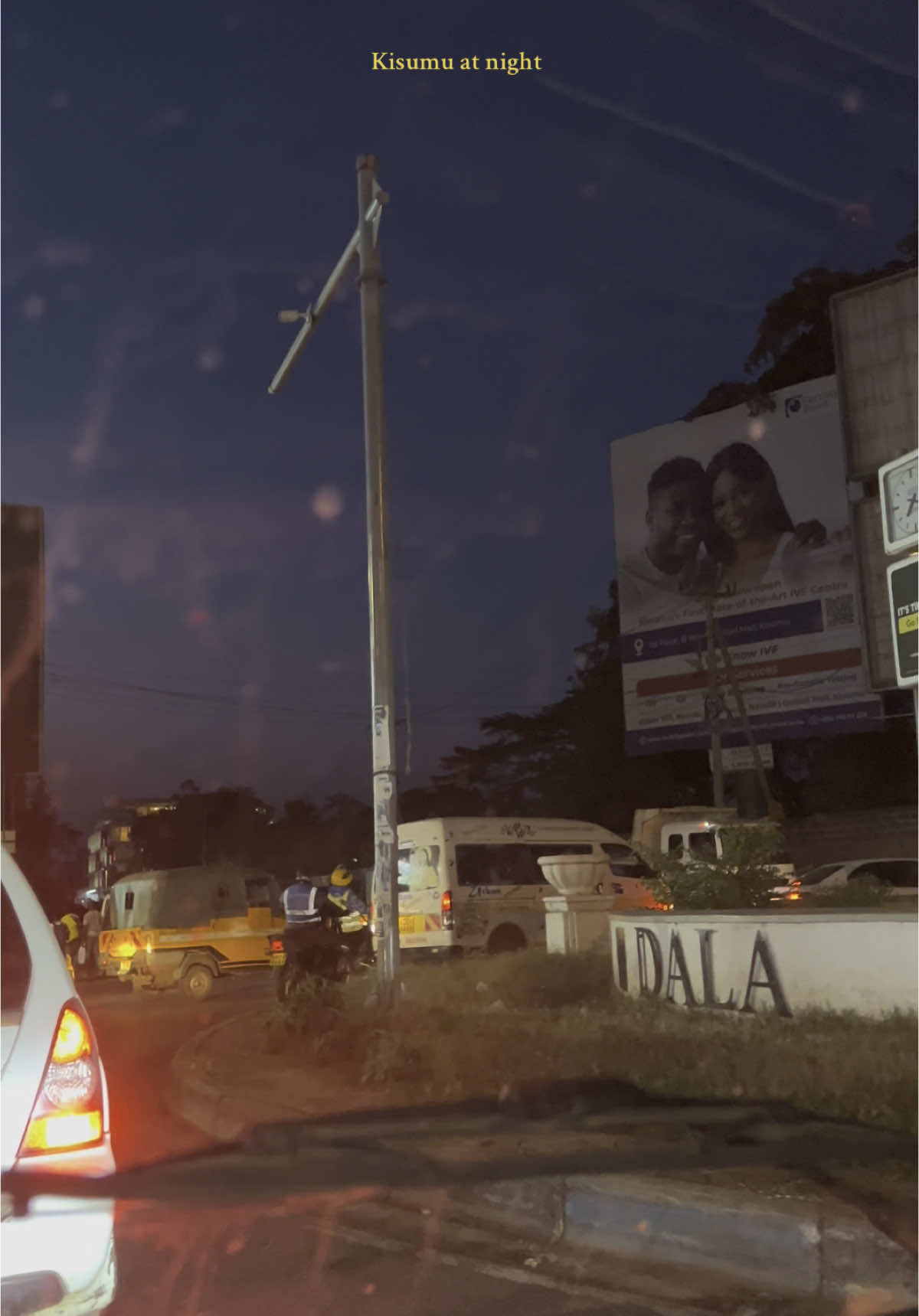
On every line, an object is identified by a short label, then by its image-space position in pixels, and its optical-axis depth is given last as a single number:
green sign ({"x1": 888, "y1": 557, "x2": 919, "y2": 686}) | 6.51
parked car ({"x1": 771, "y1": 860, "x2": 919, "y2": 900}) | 21.36
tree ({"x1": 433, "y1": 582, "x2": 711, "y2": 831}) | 37.72
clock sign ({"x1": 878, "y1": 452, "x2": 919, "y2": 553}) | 6.41
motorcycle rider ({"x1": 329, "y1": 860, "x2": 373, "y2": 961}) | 12.41
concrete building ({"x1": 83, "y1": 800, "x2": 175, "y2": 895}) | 44.12
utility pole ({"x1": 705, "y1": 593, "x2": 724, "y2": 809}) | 29.31
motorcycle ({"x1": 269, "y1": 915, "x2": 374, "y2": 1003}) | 12.39
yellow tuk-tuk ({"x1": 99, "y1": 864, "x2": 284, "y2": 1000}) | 18.28
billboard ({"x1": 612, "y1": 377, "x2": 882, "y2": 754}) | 28.86
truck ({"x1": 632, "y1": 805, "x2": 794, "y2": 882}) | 24.09
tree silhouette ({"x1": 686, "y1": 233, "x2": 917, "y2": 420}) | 31.47
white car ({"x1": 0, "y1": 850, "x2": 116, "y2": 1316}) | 3.52
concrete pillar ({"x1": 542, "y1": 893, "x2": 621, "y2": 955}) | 14.92
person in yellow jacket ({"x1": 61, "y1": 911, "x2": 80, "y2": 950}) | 20.61
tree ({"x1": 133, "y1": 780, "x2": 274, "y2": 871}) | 59.66
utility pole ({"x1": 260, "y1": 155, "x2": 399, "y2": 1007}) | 11.00
